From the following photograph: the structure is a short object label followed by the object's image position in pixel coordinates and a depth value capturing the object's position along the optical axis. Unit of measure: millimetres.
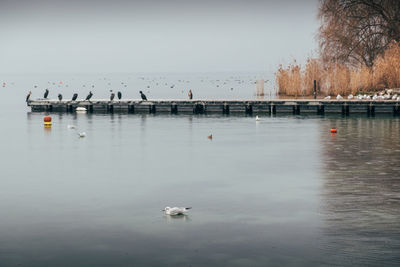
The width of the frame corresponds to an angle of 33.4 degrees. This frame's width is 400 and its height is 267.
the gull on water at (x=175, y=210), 15907
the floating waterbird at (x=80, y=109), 56312
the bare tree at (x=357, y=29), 54375
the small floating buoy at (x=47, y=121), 44662
